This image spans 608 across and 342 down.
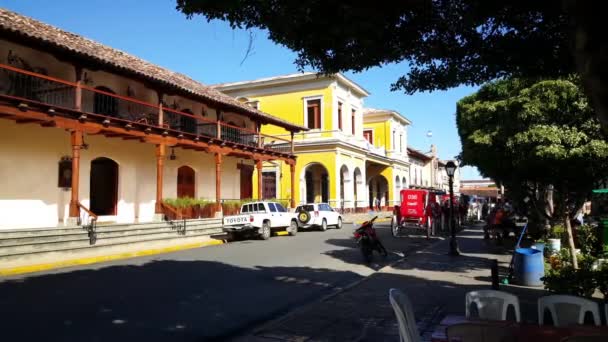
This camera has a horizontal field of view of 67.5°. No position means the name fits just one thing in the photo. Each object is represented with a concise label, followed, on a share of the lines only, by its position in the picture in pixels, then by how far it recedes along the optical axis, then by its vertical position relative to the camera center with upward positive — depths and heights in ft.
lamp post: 43.34 +0.49
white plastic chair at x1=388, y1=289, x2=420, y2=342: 11.22 -2.87
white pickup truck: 59.36 -2.22
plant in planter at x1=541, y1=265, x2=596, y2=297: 18.40 -3.40
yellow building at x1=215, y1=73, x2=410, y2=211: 110.32 +17.18
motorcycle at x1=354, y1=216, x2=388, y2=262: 40.34 -3.40
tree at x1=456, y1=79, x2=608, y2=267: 29.84 +4.31
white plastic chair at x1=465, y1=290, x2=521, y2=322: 14.10 -3.18
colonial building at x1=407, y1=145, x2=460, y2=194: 176.96 +14.49
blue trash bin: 27.63 -4.07
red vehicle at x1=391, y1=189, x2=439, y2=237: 66.54 -1.31
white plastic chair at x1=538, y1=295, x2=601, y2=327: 13.10 -3.14
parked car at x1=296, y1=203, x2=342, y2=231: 75.56 -2.12
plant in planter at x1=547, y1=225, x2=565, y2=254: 36.45 -3.27
